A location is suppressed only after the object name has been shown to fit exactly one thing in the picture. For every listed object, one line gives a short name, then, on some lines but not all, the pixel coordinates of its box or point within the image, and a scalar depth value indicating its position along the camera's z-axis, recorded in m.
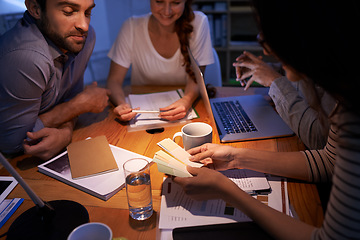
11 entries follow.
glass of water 0.82
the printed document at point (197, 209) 0.79
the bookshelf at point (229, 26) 3.60
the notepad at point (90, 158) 1.01
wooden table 0.81
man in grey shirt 1.11
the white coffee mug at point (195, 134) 0.99
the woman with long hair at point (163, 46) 1.74
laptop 1.20
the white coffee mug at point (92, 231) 0.65
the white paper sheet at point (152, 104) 1.36
